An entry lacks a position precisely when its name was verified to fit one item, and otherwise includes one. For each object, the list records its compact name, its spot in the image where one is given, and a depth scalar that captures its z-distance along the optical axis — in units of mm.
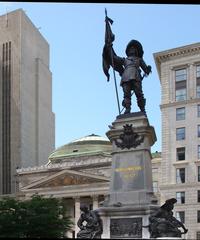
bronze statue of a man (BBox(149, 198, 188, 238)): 18328
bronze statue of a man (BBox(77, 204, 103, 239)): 19375
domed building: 99000
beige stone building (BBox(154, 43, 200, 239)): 78750
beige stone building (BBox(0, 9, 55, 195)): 126812
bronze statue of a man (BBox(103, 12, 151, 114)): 21734
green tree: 45428
